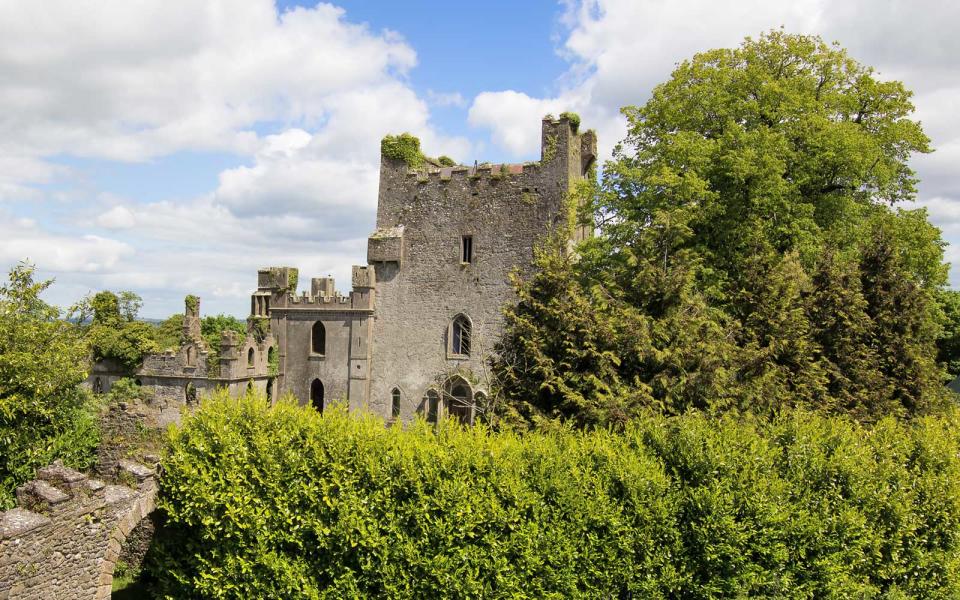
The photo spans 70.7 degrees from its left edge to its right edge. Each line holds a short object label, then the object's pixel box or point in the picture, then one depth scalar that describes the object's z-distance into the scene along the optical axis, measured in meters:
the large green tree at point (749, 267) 15.98
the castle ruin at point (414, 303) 32.25
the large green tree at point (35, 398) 14.66
